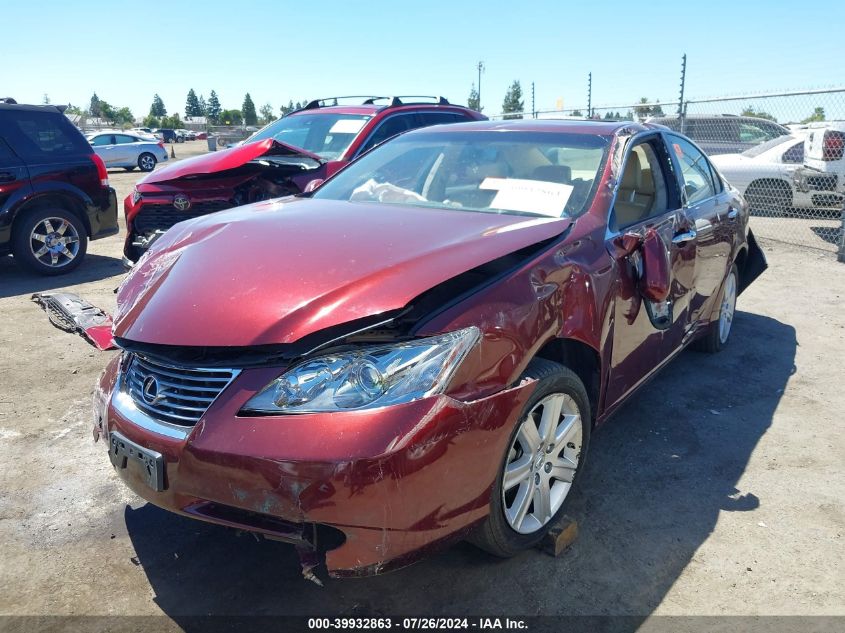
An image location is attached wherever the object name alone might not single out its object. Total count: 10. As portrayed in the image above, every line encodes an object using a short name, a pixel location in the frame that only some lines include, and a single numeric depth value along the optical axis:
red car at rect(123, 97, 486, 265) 6.23
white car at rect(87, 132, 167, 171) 24.86
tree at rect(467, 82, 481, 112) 62.36
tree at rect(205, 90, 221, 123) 124.35
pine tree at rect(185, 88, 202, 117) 133.19
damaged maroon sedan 2.04
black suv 7.17
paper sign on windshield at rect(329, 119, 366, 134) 7.26
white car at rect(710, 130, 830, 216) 11.03
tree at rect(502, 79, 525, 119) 68.12
